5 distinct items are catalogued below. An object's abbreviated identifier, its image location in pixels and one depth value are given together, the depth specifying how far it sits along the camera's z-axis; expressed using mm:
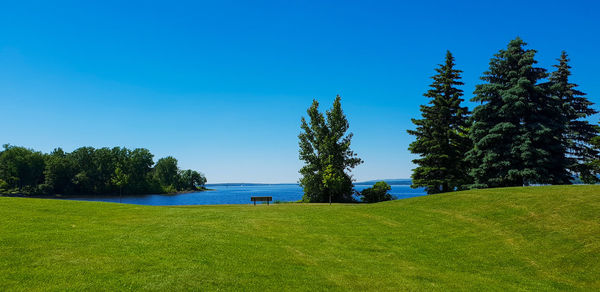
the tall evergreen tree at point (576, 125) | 28000
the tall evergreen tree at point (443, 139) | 32812
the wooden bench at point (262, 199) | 27511
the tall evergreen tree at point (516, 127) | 26781
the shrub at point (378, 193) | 34994
